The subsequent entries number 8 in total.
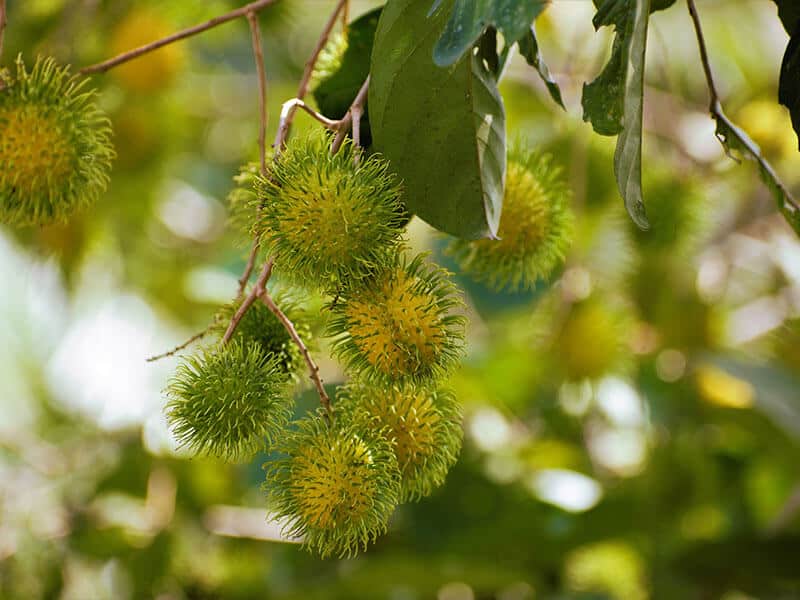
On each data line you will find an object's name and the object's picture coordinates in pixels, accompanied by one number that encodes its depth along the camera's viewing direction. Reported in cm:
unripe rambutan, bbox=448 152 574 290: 133
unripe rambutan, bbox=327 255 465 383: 126
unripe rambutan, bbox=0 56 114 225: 131
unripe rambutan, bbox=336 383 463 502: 129
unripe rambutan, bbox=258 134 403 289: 125
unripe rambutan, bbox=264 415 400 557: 126
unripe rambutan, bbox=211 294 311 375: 131
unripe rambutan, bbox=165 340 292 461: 126
